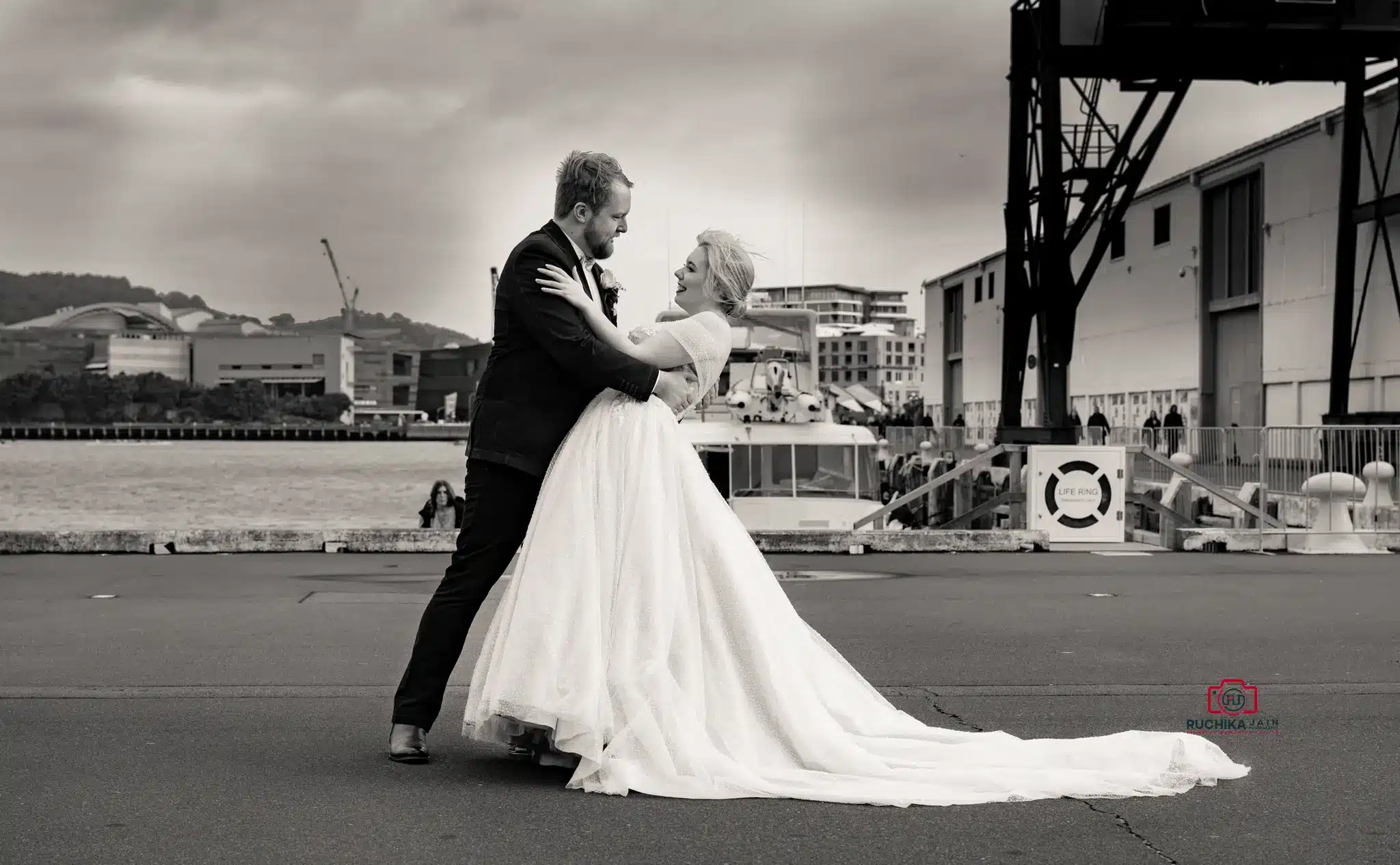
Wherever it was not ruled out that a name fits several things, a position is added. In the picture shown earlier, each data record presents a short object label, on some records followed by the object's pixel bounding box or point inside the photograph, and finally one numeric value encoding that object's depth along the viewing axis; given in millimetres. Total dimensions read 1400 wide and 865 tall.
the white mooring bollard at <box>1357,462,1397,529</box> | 17031
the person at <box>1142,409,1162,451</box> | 39403
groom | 4941
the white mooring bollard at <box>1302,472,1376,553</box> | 16203
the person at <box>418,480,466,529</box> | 20750
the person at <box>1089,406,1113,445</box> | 39875
